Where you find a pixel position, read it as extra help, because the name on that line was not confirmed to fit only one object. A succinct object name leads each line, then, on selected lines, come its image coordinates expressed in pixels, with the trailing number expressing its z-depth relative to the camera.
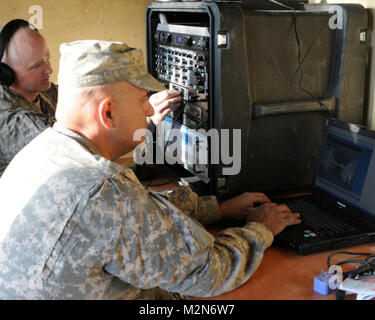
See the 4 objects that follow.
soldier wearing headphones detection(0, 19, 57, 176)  1.78
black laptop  1.25
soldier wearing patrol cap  0.89
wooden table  1.07
